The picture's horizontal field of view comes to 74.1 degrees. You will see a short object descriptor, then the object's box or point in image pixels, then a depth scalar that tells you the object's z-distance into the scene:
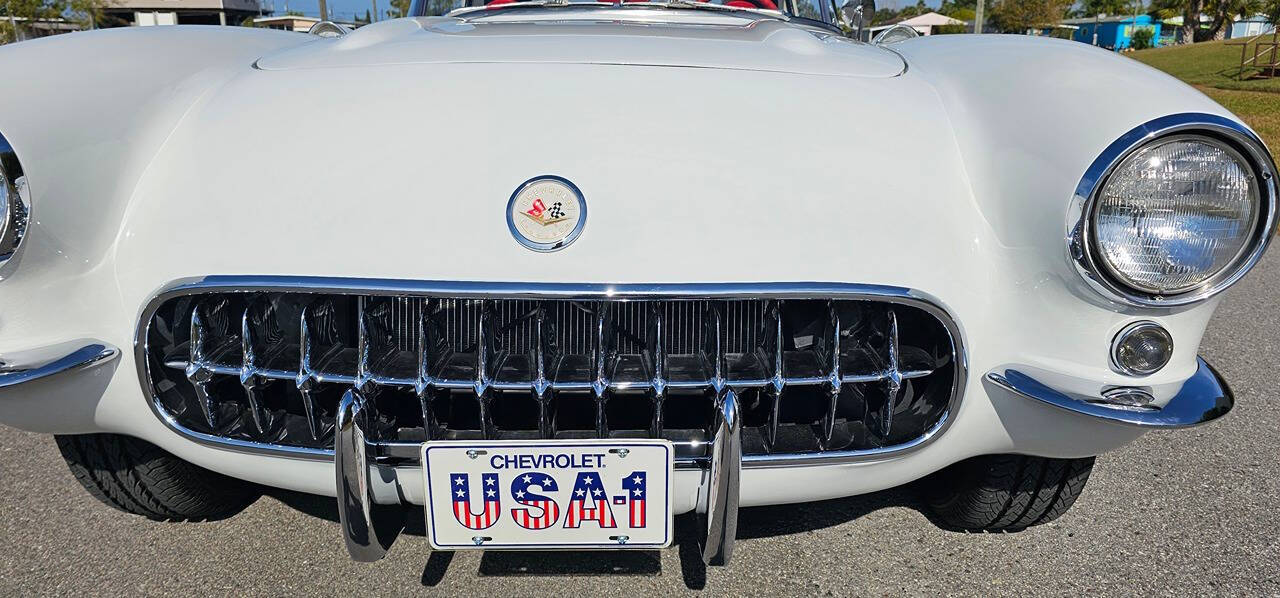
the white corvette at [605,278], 1.38
